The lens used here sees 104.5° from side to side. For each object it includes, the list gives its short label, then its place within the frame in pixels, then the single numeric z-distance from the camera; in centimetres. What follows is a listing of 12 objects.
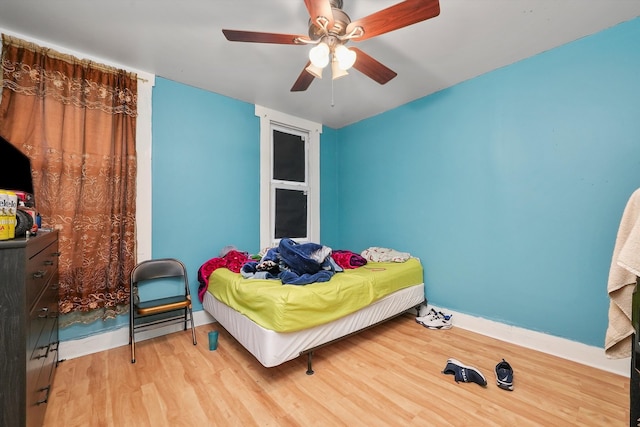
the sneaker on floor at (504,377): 162
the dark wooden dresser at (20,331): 95
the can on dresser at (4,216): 99
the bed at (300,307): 162
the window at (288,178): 318
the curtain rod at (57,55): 181
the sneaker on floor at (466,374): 165
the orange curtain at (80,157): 182
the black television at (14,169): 159
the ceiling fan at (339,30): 123
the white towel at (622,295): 112
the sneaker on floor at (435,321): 252
